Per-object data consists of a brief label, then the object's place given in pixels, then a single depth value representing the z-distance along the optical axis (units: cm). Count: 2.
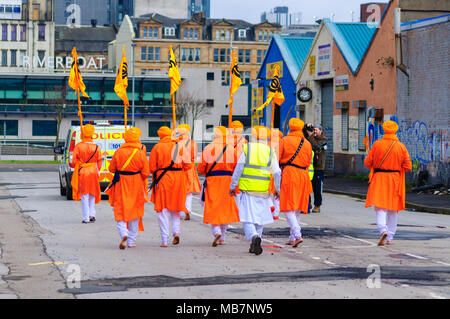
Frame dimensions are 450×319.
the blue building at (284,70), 4128
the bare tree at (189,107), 8512
